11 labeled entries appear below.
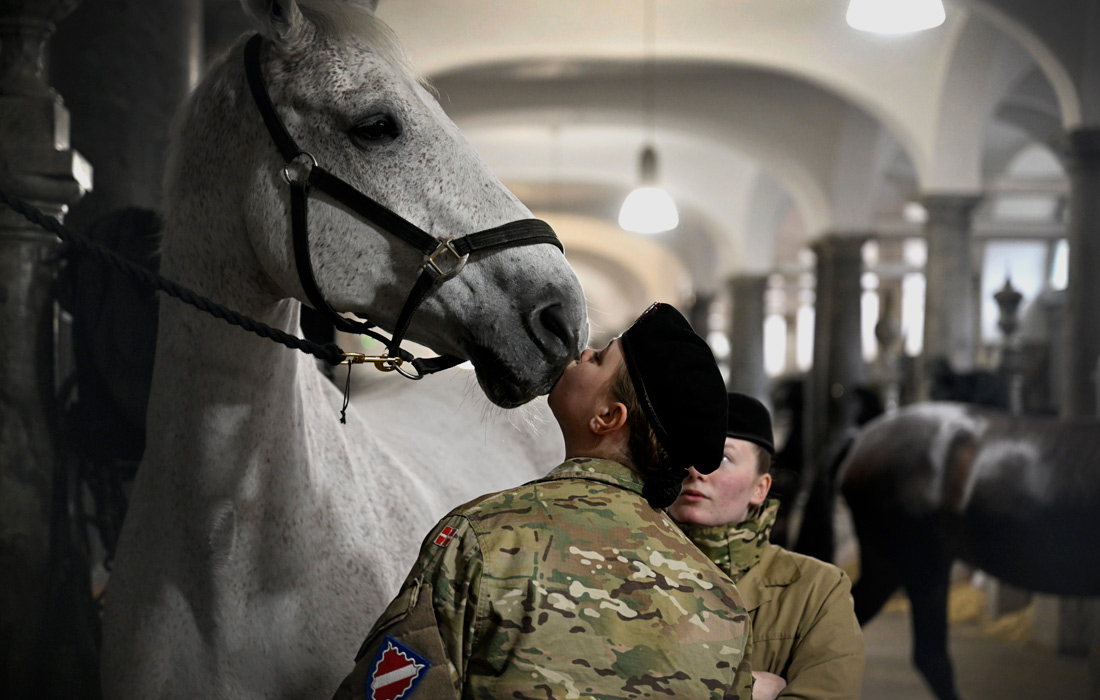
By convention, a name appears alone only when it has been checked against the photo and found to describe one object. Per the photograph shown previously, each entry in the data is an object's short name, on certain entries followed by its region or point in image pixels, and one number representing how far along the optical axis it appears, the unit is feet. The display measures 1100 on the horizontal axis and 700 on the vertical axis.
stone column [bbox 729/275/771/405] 59.11
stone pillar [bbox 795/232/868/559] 40.06
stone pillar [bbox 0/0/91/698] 8.04
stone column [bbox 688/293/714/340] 71.67
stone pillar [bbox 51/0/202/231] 10.73
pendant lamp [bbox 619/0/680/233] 30.78
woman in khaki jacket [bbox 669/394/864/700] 5.95
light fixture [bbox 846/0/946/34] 16.79
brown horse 16.83
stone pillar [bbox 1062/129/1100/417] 22.82
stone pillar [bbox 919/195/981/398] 32.35
